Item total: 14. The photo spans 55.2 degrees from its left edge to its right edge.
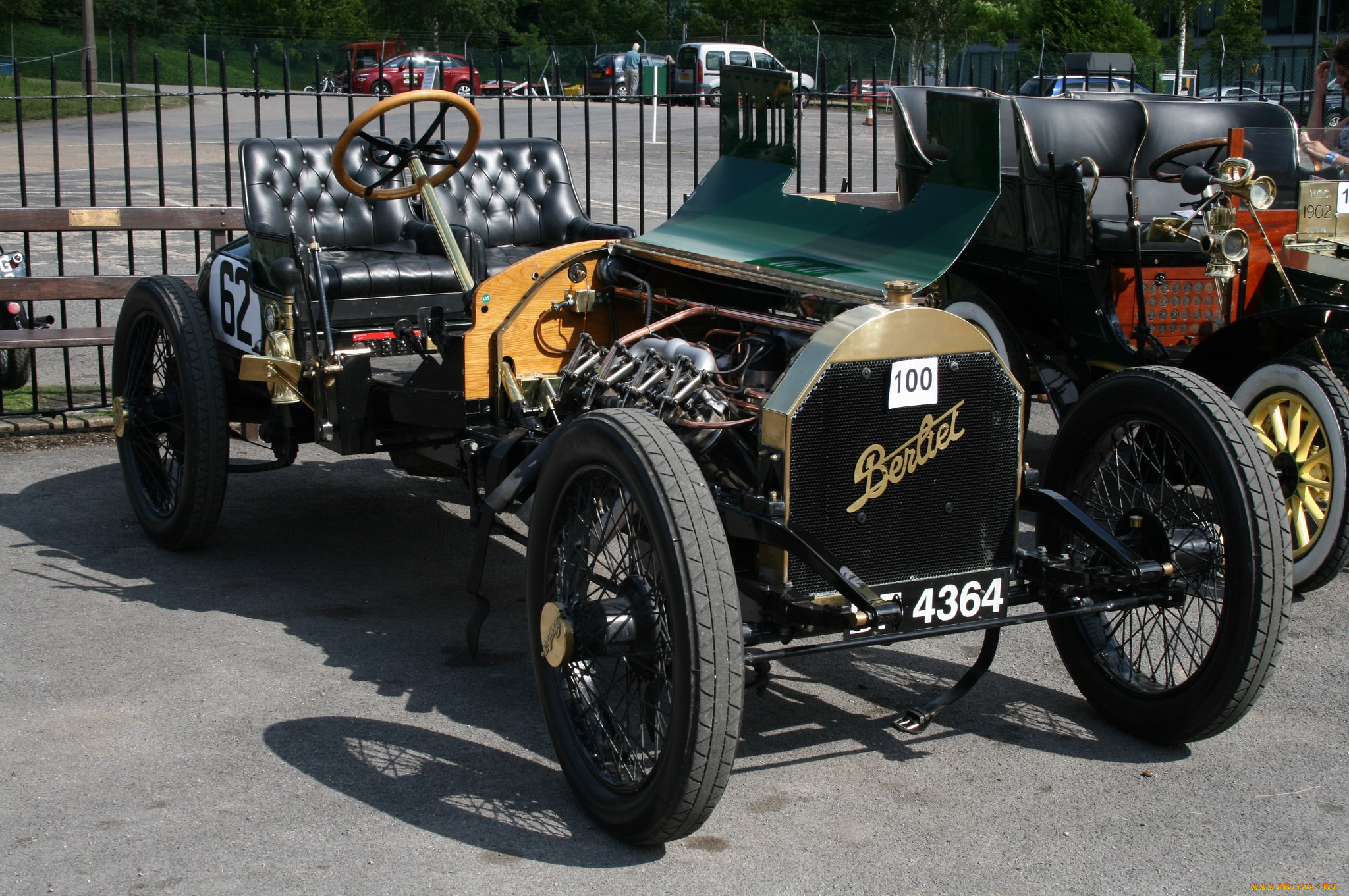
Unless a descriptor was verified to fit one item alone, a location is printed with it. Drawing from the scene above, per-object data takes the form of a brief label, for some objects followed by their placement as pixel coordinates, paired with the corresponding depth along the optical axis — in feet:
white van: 92.43
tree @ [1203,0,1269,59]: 113.19
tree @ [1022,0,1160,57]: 101.50
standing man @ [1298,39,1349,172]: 22.22
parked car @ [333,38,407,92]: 100.89
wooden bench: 21.90
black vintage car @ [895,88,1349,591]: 15.74
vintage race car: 9.95
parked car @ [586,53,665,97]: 97.86
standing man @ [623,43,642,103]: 96.07
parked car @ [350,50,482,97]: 93.71
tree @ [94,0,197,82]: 130.82
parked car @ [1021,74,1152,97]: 57.36
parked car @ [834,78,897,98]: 94.19
